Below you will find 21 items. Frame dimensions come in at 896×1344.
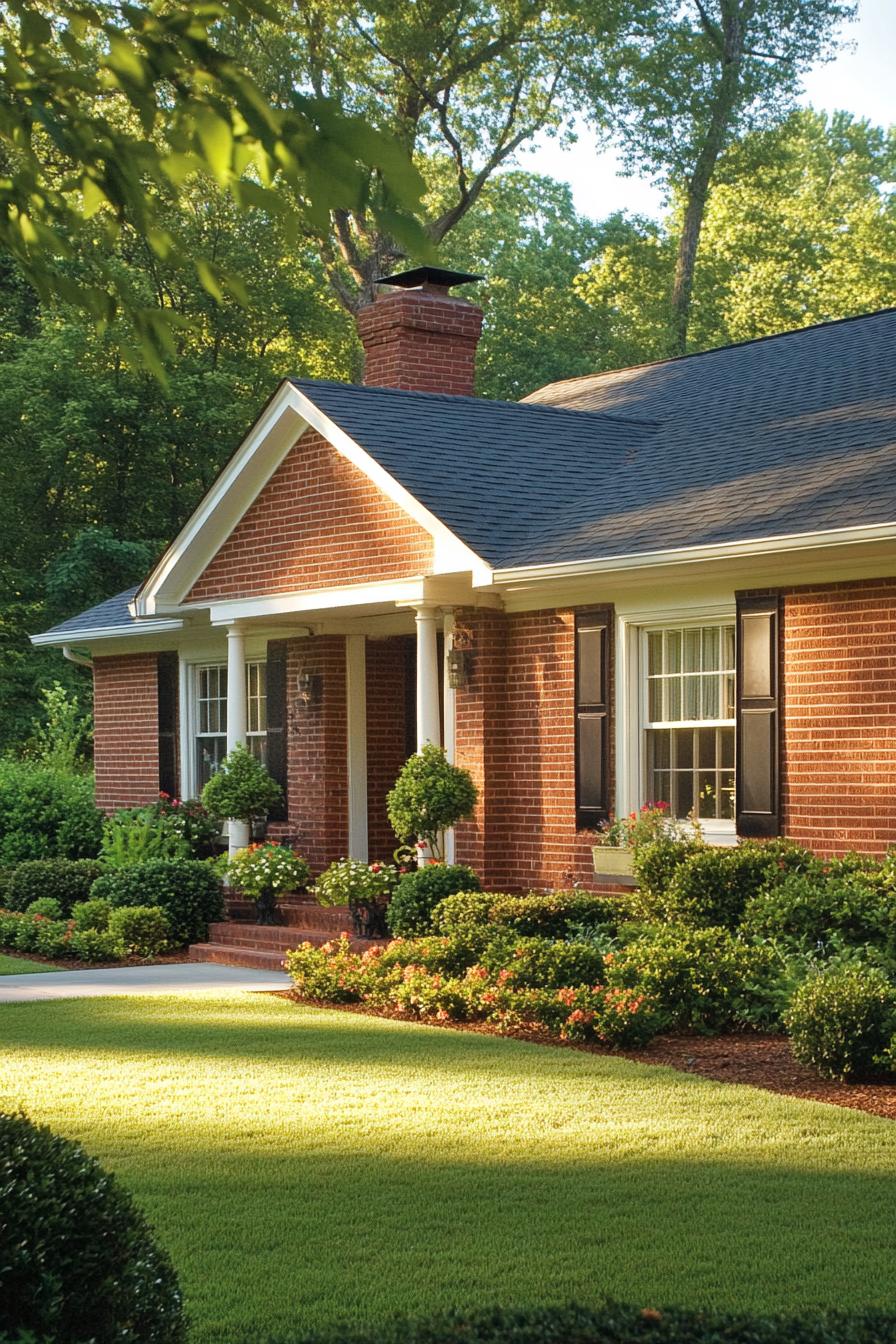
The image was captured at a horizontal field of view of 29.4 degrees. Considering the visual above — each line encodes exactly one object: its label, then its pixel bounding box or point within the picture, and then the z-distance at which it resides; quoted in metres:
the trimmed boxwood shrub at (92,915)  16.08
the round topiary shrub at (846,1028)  8.80
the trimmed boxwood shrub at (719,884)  11.67
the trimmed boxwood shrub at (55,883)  17.83
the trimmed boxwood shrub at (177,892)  16.23
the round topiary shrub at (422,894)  13.70
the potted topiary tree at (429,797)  14.18
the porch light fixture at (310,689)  17.33
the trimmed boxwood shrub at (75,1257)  3.96
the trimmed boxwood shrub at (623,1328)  4.91
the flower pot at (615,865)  13.33
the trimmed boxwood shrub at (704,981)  10.30
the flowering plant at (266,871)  15.91
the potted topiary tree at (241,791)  16.55
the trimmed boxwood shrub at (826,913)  10.67
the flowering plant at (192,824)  18.41
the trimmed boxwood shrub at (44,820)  20.28
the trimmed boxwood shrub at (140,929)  15.52
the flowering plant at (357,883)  14.43
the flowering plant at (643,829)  13.17
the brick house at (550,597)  12.25
